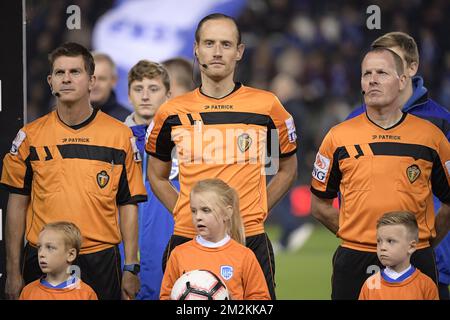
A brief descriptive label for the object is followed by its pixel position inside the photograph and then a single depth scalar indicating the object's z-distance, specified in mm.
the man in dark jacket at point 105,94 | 17828
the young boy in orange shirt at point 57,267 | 12531
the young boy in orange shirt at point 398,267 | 12359
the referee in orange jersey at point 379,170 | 13000
